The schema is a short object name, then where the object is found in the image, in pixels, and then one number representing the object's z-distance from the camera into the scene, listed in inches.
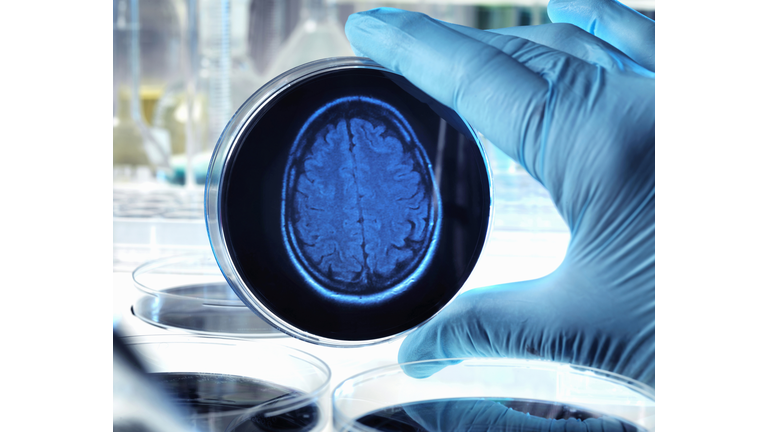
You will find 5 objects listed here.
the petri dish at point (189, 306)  20.6
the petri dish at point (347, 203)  18.9
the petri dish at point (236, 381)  18.0
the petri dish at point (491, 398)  17.9
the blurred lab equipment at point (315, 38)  26.9
